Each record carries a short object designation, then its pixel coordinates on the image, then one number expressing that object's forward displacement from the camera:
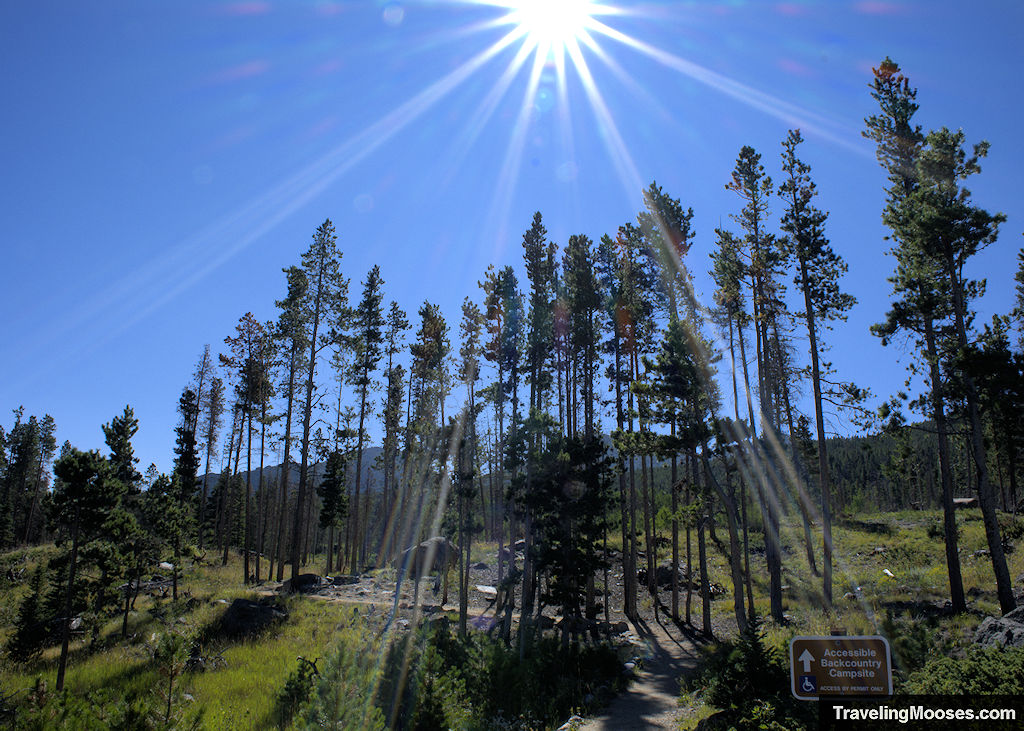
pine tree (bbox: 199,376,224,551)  40.91
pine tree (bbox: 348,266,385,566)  30.86
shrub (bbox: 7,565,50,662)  17.97
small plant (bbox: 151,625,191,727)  7.58
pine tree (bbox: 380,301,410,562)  34.38
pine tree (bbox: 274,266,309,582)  25.98
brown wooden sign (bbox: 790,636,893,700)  5.26
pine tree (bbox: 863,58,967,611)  17.14
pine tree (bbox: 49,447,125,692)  16.34
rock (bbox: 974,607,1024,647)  9.47
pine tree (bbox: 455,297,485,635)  20.90
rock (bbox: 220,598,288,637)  18.98
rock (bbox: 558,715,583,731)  10.83
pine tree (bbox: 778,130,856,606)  18.89
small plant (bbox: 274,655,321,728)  11.84
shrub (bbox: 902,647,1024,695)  6.10
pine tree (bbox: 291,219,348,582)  25.55
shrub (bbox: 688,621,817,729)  7.51
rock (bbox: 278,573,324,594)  25.38
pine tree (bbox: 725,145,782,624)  18.89
